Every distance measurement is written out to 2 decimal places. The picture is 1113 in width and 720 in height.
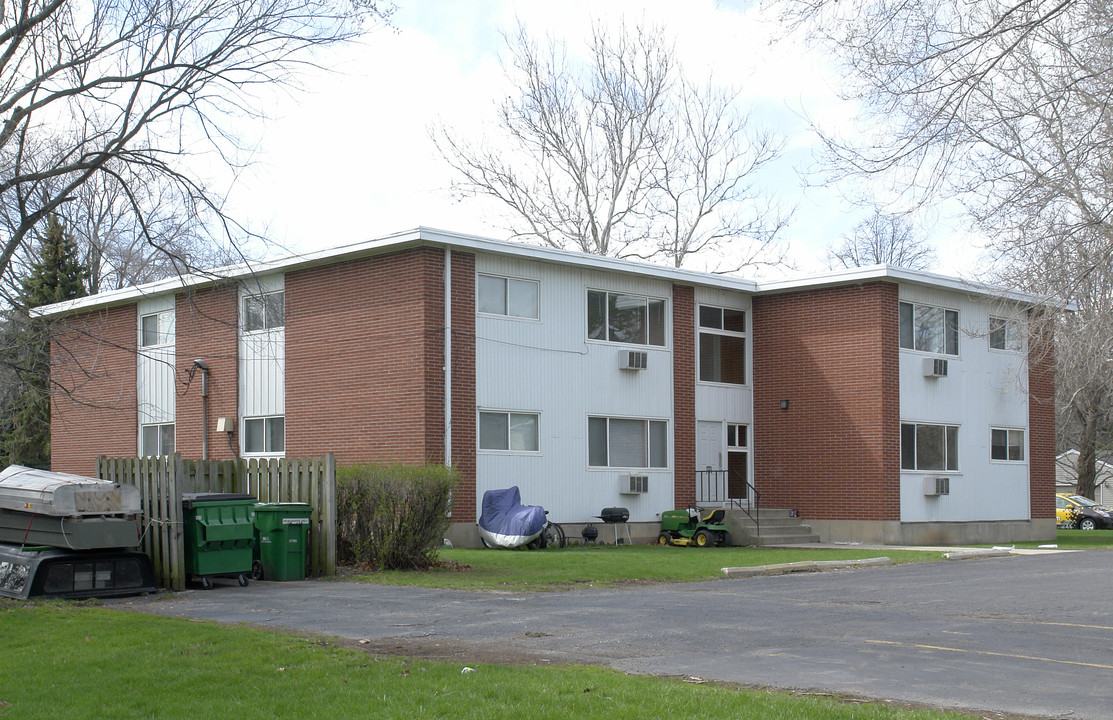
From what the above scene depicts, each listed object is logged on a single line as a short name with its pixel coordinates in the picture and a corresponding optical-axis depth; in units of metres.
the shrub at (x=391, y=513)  17.19
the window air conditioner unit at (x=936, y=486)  27.17
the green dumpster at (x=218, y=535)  14.77
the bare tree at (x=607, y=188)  40.75
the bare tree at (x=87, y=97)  14.44
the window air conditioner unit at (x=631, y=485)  25.08
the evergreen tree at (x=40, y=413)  34.30
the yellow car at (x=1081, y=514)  45.12
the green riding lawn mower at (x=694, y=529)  24.97
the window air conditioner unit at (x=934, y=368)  27.33
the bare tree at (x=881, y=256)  52.94
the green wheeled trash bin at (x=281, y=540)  15.87
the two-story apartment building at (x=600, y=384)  22.84
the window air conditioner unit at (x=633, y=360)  25.20
